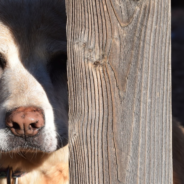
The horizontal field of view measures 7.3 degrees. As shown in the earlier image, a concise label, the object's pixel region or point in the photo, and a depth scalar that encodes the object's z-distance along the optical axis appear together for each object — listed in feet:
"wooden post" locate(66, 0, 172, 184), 4.28
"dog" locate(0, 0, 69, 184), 4.79
